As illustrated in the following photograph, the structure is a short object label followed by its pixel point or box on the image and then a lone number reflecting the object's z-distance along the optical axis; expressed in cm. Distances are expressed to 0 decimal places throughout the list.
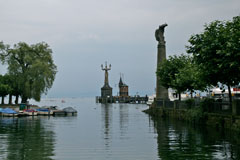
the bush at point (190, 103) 3582
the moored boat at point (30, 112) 5293
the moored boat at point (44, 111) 5468
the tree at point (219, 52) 2133
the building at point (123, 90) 16725
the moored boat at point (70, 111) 5712
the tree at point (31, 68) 6016
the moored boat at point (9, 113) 5078
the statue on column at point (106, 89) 14788
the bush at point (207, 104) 2998
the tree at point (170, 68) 4595
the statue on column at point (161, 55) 5247
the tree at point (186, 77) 3891
